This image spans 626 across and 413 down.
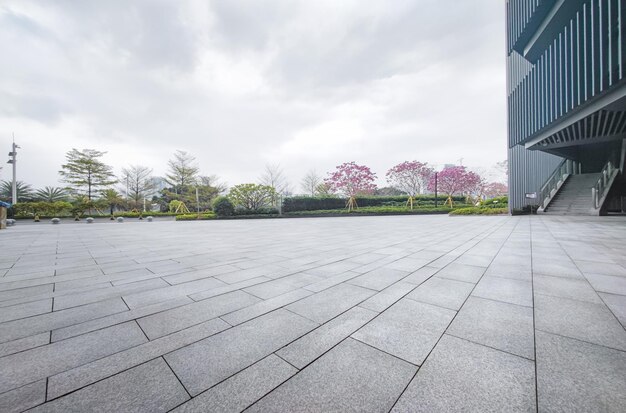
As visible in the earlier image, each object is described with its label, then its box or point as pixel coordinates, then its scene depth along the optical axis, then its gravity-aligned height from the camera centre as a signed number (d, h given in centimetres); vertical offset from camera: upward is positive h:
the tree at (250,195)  2510 +133
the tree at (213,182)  3707 +426
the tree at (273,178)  3616 +457
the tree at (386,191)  4256 +291
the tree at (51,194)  2867 +178
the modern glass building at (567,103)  783 +443
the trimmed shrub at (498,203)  2248 +30
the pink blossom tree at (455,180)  3170 +364
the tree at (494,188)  4044 +315
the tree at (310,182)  3950 +427
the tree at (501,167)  3882 +676
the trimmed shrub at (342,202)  2659 +58
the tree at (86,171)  2944 +475
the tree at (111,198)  2823 +122
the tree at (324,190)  3143 +254
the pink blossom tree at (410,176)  3250 +443
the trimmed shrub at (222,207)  2314 +2
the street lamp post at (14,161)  2119 +439
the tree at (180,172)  3600 +556
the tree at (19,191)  2734 +207
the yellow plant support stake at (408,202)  2828 +54
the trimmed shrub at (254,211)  2381 -45
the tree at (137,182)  3430 +386
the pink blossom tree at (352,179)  2884 +351
